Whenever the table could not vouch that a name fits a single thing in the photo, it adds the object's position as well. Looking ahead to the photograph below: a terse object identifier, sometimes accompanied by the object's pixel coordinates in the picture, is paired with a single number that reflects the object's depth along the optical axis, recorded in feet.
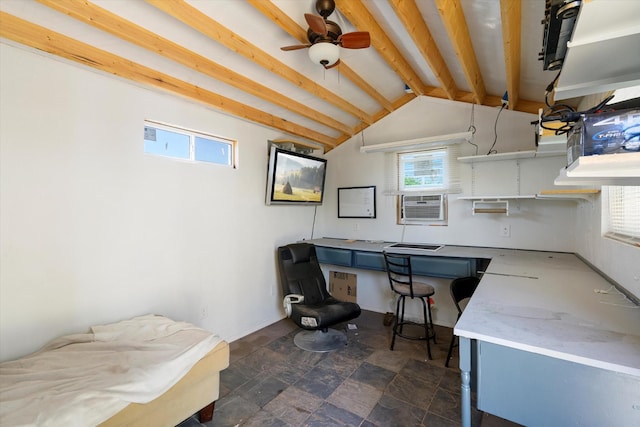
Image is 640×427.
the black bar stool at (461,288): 7.27
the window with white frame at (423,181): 11.04
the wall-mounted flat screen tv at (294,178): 10.85
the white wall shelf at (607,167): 2.74
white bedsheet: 4.09
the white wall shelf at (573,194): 6.80
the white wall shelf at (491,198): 9.01
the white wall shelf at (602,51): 2.46
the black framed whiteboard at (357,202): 12.87
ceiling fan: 5.90
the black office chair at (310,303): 9.11
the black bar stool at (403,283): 8.87
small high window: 7.81
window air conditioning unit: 11.28
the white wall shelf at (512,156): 8.33
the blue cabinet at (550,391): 3.25
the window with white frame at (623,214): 5.15
